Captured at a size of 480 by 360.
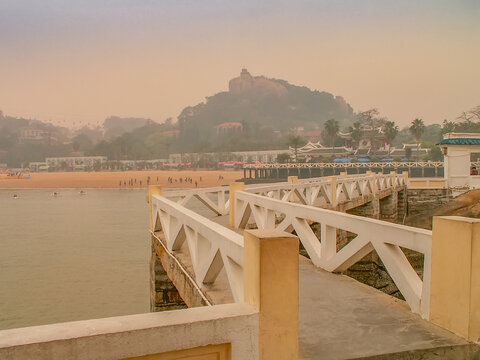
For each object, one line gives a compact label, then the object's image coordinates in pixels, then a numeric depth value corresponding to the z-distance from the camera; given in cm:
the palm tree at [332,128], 10069
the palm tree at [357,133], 9531
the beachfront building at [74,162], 13012
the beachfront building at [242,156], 11647
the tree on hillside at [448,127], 7944
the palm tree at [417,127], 8919
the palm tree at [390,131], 9025
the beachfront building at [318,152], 9193
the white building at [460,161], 2398
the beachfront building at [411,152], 8694
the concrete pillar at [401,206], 2306
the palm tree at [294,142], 9406
